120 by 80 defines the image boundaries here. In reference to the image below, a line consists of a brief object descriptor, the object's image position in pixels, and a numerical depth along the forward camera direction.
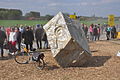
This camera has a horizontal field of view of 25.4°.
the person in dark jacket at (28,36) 14.77
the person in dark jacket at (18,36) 15.34
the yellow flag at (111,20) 25.38
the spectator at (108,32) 23.97
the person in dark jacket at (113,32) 24.33
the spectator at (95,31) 22.64
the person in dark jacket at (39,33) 16.33
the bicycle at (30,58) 9.36
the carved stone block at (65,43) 9.28
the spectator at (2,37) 13.75
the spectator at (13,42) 13.36
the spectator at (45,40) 16.27
